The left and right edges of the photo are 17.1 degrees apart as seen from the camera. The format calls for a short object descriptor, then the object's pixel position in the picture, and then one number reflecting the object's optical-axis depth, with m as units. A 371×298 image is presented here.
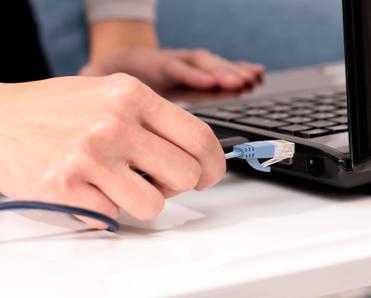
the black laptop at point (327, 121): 0.66
